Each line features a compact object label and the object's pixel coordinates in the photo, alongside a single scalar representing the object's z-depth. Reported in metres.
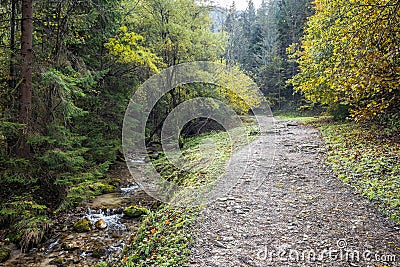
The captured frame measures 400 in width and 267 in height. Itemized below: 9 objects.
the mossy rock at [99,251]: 5.83
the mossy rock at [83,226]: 6.91
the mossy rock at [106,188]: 9.41
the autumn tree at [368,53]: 4.21
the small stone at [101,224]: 7.19
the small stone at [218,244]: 3.82
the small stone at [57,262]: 5.46
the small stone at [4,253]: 5.42
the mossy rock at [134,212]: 7.83
